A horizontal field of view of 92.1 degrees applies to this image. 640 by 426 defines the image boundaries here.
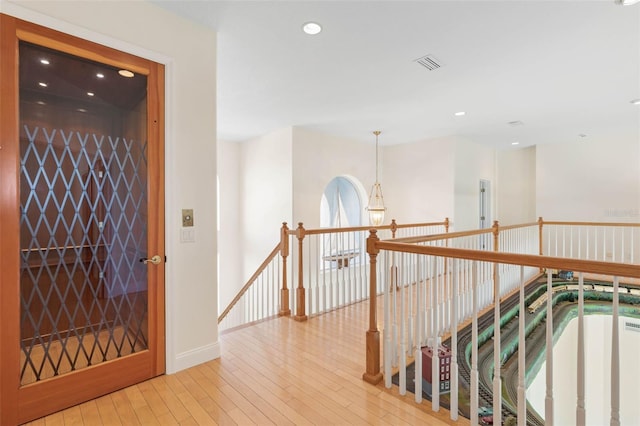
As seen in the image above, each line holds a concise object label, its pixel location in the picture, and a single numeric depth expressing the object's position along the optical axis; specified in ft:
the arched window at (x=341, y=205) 22.24
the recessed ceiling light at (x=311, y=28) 8.44
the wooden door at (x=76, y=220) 6.09
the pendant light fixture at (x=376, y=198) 22.91
